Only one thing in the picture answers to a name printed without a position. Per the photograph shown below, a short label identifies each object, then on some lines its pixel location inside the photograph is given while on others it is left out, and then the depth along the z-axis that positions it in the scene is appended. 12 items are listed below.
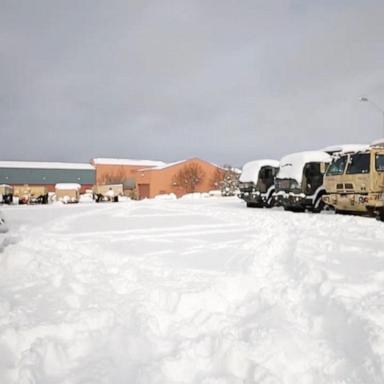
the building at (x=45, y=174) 84.97
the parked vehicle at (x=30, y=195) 37.16
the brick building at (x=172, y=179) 66.62
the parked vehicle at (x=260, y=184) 19.31
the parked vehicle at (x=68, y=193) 39.27
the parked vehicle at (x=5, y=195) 36.16
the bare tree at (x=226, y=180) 59.09
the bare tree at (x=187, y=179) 68.62
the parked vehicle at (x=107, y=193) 40.81
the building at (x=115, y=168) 88.62
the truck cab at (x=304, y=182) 15.16
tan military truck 11.20
